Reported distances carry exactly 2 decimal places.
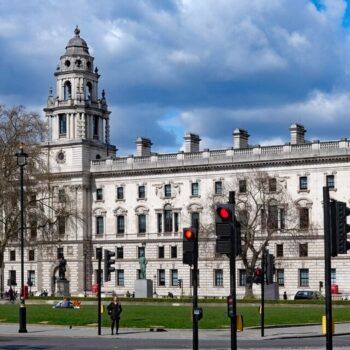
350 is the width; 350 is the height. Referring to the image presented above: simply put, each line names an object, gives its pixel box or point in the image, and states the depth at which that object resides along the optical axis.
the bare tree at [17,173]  79.75
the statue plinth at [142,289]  99.75
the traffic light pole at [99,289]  45.34
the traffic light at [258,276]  44.06
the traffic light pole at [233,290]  24.64
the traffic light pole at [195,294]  28.03
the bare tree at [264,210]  101.44
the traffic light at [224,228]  25.00
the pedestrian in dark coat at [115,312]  46.00
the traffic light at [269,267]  43.25
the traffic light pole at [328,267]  20.70
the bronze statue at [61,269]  102.79
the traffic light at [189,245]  28.62
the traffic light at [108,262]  44.06
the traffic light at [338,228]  21.06
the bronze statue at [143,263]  101.12
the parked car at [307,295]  97.94
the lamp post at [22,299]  47.75
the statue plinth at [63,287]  106.31
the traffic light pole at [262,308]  42.77
